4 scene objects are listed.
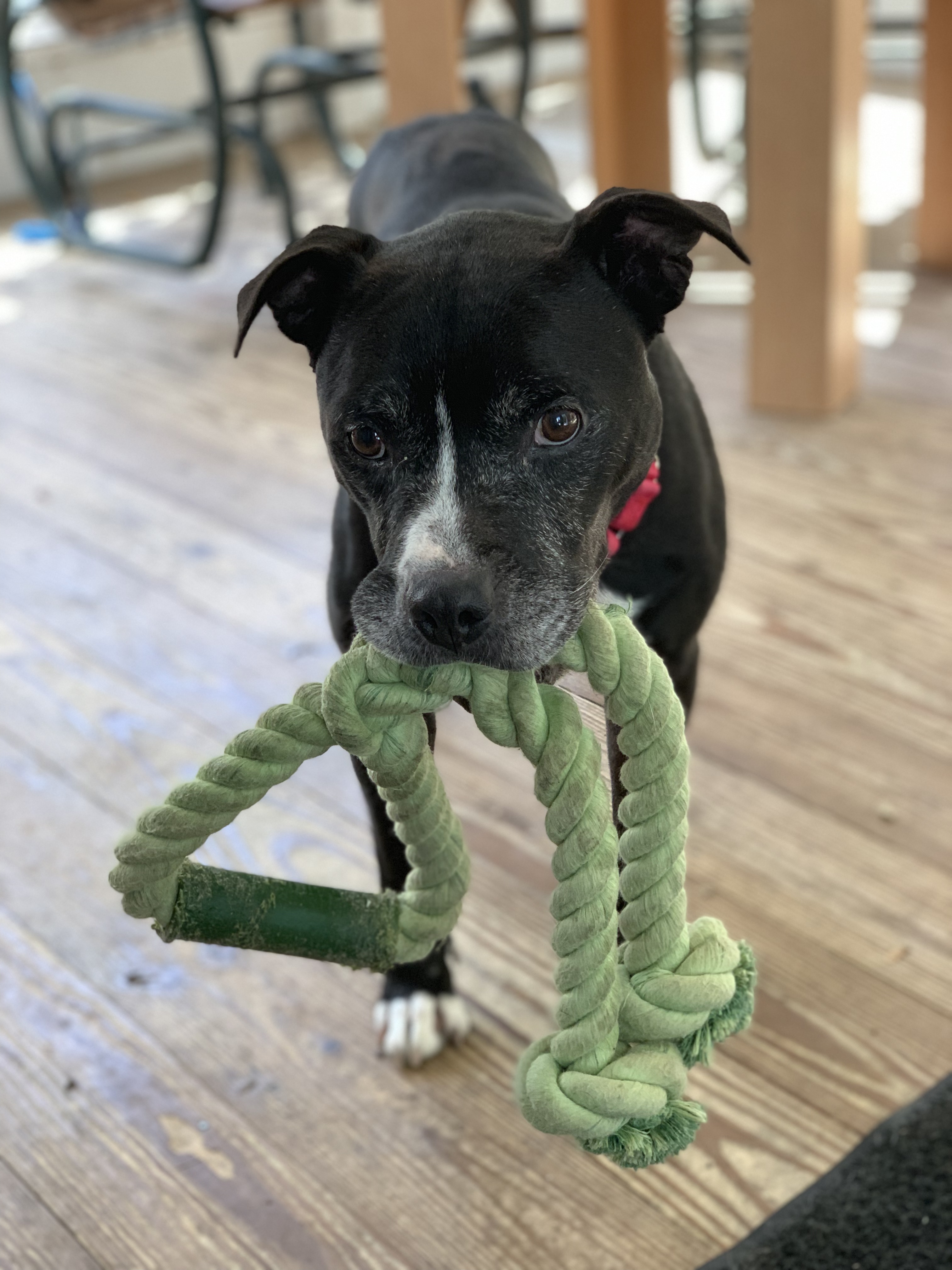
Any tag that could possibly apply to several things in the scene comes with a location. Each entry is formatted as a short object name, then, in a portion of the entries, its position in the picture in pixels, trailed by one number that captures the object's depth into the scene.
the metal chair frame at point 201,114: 4.05
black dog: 1.19
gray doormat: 1.30
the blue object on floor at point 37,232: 4.73
